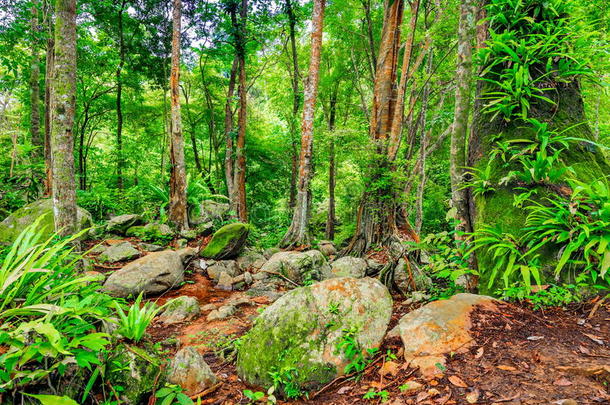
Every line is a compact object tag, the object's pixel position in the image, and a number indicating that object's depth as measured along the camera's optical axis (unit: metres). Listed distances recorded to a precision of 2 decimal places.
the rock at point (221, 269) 6.48
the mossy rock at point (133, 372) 2.21
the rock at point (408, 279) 4.97
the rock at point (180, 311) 4.46
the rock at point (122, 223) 7.91
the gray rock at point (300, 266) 6.16
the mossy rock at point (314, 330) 2.49
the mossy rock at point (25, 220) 6.17
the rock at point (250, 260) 7.19
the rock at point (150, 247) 7.18
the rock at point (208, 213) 9.32
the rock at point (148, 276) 5.02
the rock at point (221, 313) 4.48
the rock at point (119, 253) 6.33
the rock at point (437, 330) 2.04
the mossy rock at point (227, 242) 7.14
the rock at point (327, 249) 8.89
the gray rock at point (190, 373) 2.60
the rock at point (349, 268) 6.24
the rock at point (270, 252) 7.93
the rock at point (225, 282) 6.05
